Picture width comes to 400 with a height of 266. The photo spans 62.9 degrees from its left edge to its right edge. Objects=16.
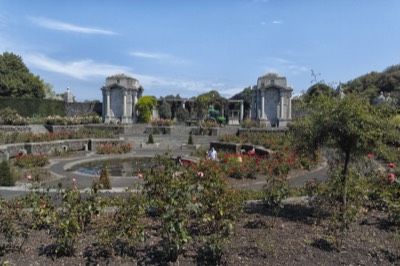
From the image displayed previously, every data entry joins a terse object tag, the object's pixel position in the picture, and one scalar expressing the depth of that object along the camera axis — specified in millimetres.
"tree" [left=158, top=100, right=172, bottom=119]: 44781
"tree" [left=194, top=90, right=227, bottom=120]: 44000
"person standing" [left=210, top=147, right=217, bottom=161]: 15289
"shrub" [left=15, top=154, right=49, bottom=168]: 13859
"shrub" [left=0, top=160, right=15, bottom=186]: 9695
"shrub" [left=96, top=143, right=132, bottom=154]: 19641
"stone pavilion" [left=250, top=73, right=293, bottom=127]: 37844
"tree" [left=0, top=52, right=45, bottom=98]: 44344
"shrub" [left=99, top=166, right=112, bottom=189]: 9407
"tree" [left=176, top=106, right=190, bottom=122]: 44281
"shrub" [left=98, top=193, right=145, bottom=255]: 4086
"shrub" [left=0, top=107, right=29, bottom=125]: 24859
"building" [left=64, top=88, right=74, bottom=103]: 47531
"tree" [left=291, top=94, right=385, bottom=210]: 5406
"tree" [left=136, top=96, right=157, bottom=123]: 39688
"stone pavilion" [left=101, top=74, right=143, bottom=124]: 40406
